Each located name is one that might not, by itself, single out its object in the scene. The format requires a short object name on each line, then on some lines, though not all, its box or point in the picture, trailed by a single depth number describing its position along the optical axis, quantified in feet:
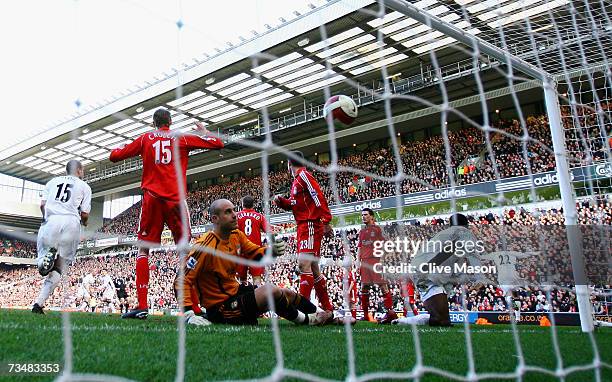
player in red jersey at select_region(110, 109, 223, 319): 13.26
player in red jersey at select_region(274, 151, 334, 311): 16.49
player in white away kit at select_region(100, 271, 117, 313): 53.36
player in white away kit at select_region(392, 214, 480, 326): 16.08
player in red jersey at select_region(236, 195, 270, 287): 21.36
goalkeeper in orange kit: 11.07
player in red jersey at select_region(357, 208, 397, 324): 21.21
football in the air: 14.38
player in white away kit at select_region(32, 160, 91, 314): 13.82
